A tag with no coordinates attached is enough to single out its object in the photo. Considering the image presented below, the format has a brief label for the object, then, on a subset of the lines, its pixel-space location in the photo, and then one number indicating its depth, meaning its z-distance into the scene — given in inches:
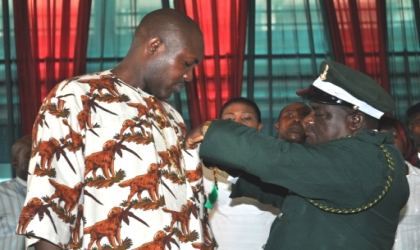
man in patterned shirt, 82.7
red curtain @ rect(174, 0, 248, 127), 249.1
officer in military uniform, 84.9
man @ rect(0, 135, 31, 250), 155.6
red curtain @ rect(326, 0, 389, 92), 254.4
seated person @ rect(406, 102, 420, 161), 191.9
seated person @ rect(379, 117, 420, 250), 151.1
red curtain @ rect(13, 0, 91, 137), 247.8
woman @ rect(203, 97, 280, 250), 155.3
